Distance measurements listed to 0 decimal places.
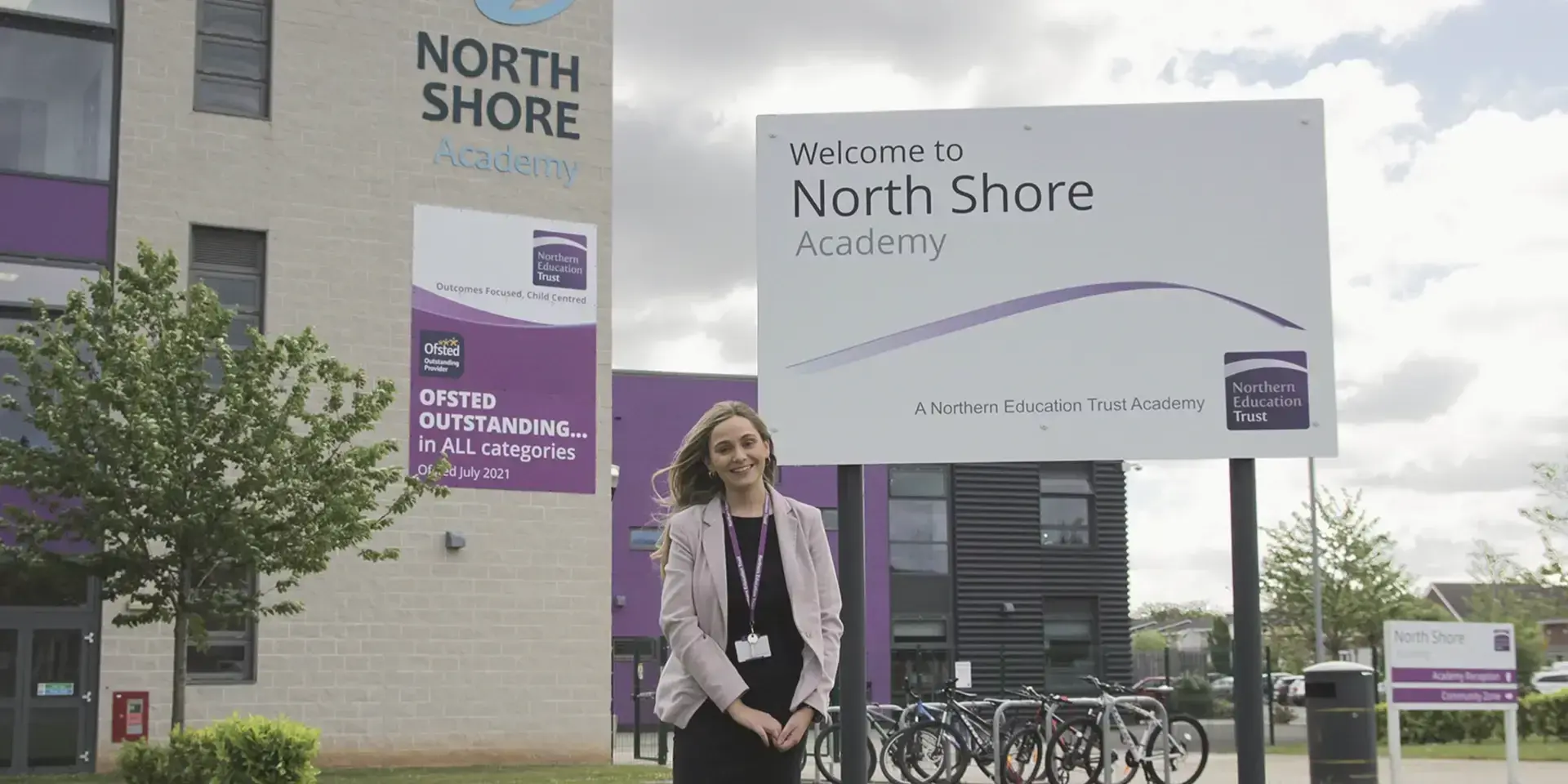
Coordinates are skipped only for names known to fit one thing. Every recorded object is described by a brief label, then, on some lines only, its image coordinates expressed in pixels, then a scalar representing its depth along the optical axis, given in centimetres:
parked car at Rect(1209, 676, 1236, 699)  4272
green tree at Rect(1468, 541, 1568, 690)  3114
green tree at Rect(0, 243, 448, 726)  1609
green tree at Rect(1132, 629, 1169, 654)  6646
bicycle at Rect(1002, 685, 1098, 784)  1579
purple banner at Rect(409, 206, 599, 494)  2208
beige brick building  2086
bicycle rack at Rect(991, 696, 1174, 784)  1536
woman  420
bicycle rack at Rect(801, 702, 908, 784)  1581
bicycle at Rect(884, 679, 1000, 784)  1634
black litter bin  1234
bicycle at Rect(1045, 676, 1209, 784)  1554
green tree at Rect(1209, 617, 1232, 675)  4416
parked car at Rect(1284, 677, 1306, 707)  4702
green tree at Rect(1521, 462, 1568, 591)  3344
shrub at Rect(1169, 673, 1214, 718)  3581
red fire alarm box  1981
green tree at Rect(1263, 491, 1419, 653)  4591
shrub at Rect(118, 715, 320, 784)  1335
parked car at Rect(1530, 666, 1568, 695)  4897
